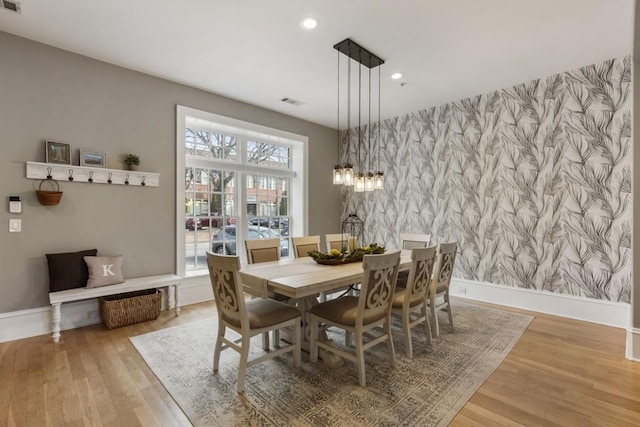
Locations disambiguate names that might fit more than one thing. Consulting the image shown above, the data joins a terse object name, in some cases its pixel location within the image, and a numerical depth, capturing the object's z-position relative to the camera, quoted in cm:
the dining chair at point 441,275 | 294
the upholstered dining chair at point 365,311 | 216
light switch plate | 293
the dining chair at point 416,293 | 255
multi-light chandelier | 298
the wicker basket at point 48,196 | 302
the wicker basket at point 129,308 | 320
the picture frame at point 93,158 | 330
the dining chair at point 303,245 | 375
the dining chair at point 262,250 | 332
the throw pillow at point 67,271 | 304
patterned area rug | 186
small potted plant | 358
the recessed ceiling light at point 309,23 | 267
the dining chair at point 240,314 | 210
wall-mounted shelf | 305
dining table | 216
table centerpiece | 290
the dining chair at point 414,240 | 399
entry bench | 291
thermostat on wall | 291
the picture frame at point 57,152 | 309
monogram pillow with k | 319
